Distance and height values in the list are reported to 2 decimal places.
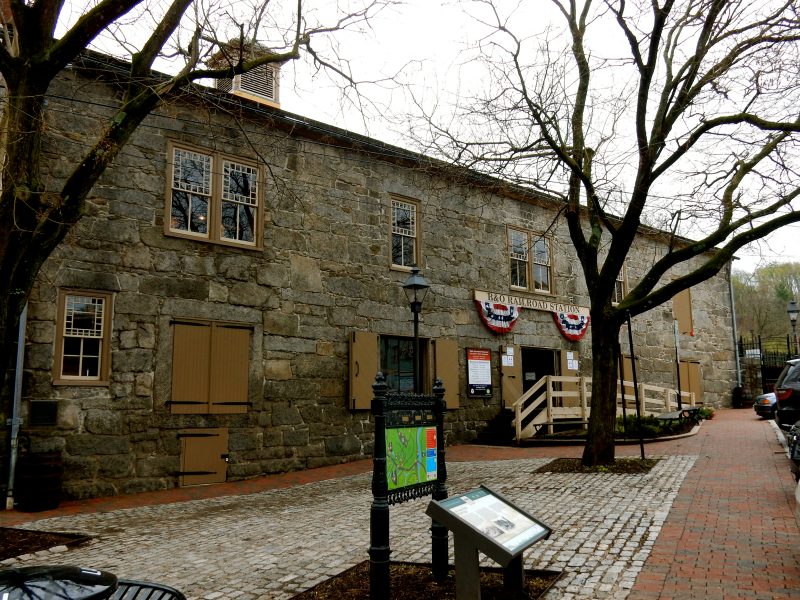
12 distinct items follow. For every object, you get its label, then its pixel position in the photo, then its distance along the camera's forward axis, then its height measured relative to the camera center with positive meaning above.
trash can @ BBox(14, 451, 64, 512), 8.38 -1.20
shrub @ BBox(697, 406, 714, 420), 17.90 -0.88
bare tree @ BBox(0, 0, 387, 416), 6.39 +2.47
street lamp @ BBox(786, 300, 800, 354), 23.34 +2.41
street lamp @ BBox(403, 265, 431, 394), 11.06 +1.60
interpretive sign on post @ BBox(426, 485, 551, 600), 3.81 -0.92
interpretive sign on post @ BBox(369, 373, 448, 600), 4.49 -0.57
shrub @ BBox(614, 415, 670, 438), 13.59 -0.96
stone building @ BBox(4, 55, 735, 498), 9.55 +1.48
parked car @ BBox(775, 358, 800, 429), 11.64 -0.27
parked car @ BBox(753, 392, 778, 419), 17.41 -0.65
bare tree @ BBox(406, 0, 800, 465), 9.38 +3.46
